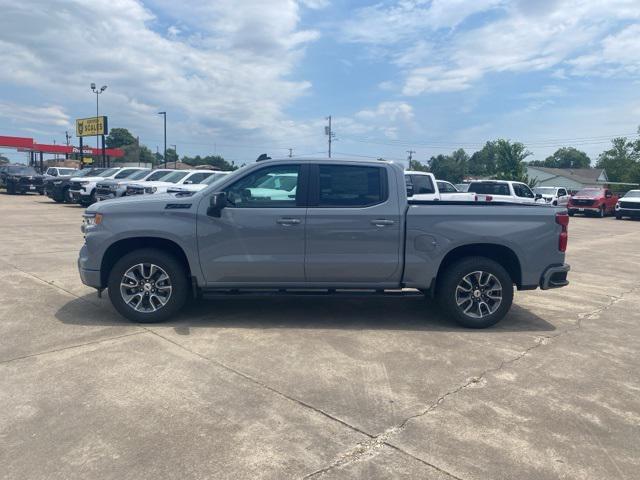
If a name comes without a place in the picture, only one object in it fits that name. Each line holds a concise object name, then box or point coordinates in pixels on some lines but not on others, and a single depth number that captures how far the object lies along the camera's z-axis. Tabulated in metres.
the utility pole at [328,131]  67.62
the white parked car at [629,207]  27.66
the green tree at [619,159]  87.44
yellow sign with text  46.00
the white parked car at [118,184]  18.75
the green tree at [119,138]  128.00
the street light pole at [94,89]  47.41
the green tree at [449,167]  93.50
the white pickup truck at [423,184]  14.39
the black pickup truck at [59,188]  23.94
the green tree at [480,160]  109.75
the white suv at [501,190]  20.42
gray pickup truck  5.59
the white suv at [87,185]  21.02
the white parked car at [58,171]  30.78
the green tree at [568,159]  129.71
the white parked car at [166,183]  17.72
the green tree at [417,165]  87.79
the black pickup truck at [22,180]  30.70
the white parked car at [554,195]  29.42
